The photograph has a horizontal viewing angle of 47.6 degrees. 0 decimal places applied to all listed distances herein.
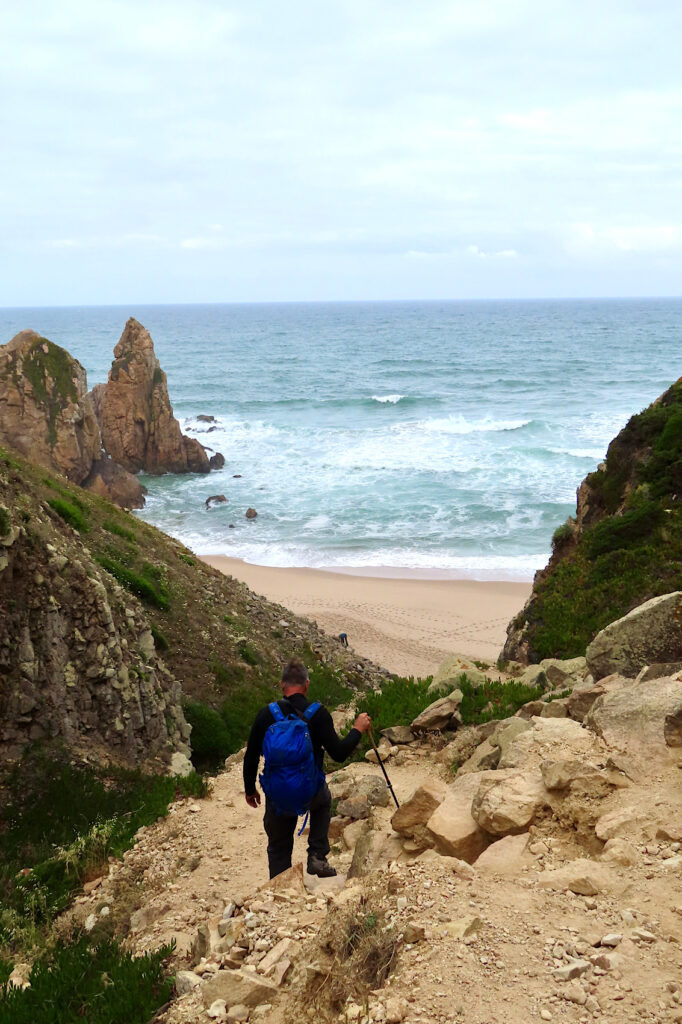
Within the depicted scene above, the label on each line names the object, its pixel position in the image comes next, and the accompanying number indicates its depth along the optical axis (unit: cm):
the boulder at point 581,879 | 558
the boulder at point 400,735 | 1152
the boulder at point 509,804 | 674
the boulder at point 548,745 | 789
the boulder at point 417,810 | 734
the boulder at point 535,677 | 1358
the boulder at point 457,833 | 681
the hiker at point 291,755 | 625
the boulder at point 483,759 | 908
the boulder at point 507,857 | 615
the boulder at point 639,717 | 742
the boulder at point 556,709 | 977
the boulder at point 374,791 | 895
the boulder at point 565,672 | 1277
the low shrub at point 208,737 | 1353
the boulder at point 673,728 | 729
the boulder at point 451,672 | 1334
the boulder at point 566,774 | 699
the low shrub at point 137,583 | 1622
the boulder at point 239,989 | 501
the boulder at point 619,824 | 634
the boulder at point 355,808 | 877
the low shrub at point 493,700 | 1173
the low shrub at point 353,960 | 479
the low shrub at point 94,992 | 560
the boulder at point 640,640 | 974
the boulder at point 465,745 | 1035
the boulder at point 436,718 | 1155
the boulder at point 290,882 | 629
